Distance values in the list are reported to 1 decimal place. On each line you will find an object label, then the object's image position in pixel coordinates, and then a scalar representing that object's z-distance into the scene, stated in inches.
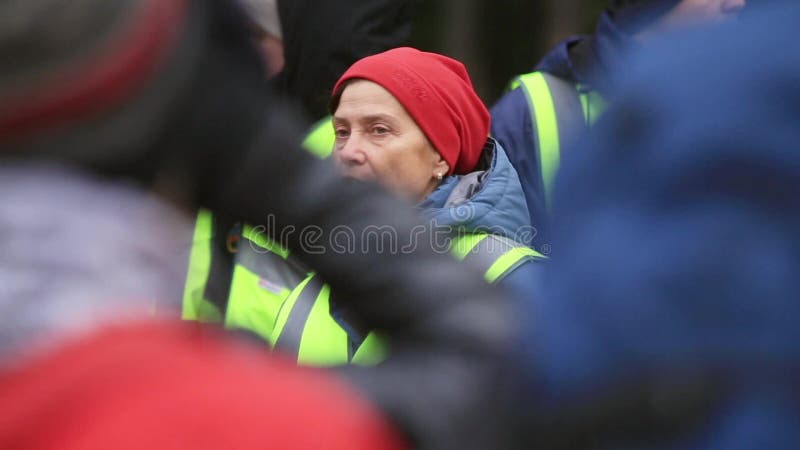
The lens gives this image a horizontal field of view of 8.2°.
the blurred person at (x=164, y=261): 155.1
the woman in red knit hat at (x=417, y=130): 310.1
